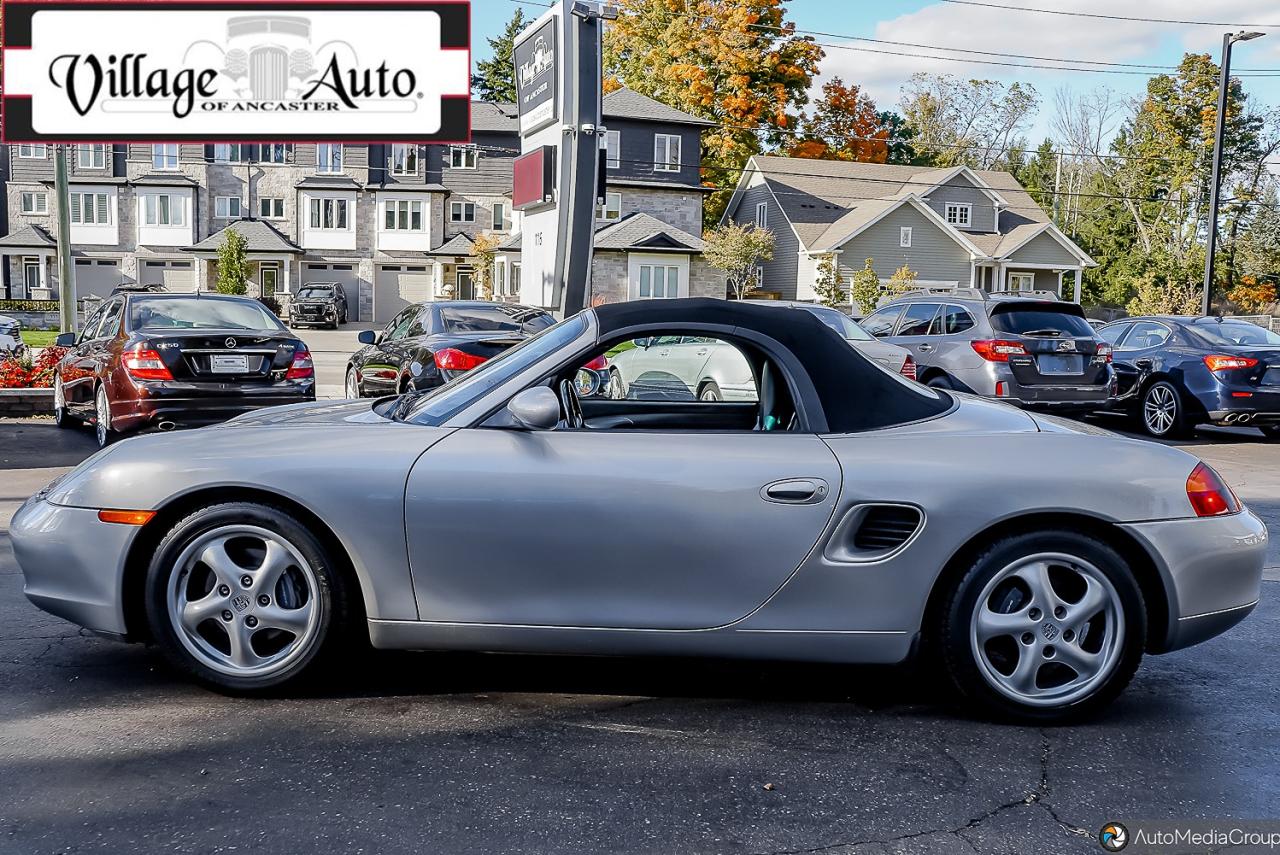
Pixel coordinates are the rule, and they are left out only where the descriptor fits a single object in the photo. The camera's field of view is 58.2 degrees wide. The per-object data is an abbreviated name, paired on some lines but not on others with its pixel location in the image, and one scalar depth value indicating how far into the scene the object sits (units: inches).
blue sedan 531.5
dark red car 395.9
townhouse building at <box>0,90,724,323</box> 2304.4
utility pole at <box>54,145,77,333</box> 645.3
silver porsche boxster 152.8
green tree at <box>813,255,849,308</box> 1822.1
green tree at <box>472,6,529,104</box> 3292.3
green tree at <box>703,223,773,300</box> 1898.4
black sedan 460.8
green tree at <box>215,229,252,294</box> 2115.9
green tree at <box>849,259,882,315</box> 1576.0
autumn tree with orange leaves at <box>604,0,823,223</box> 2220.7
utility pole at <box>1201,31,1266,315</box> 1035.3
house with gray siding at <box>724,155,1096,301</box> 1987.0
